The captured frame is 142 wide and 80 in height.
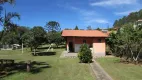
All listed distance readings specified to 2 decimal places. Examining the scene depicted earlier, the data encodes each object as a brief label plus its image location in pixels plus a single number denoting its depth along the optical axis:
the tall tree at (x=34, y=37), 16.29
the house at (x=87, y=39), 16.35
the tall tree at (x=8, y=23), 9.02
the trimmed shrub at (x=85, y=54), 10.82
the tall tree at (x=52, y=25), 38.96
